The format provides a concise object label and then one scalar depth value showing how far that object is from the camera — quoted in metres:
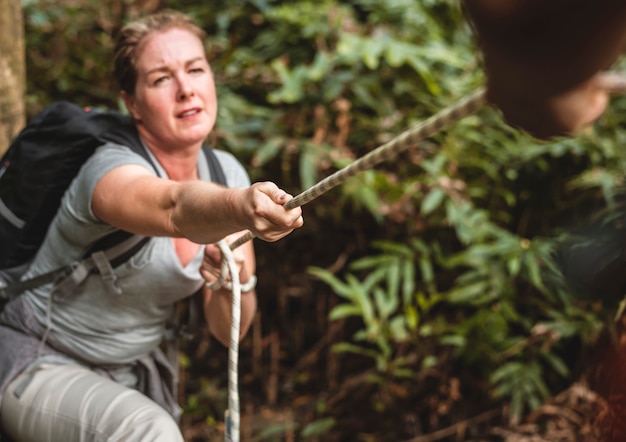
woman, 3.57
